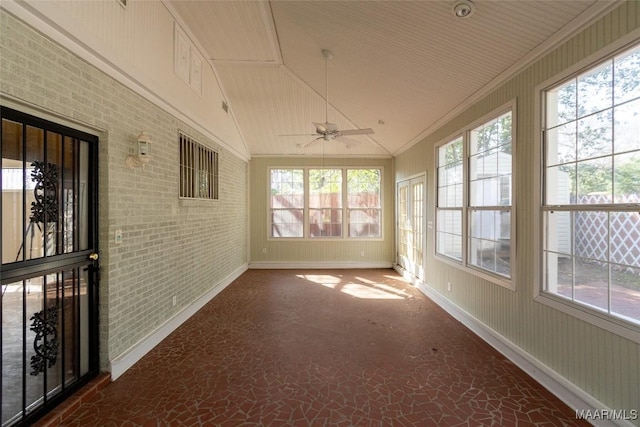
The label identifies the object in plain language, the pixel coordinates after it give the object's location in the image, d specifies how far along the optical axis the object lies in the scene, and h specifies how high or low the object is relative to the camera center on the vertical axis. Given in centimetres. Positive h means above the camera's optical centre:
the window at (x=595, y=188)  188 +18
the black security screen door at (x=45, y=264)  183 -36
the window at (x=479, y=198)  309 +19
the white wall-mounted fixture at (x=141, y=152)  275 +57
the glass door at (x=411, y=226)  546 -28
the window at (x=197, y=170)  392 +64
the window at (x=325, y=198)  739 +37
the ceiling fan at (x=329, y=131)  379 +110
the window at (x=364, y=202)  739 +26
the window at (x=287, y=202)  743 +27
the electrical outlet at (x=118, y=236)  260 -21
